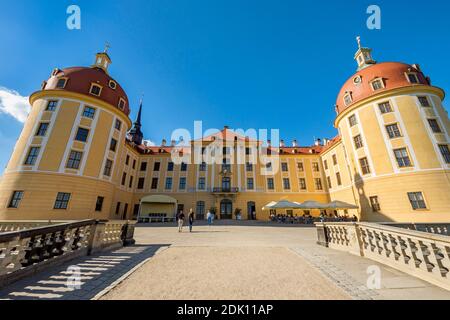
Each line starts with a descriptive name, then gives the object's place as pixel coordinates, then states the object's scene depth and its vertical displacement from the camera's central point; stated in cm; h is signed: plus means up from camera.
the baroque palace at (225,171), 1623 +591
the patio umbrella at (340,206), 2030 +138
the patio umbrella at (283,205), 2103 +155
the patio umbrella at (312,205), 2064 +151
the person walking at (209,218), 1978 +10
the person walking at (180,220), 1304 -11
